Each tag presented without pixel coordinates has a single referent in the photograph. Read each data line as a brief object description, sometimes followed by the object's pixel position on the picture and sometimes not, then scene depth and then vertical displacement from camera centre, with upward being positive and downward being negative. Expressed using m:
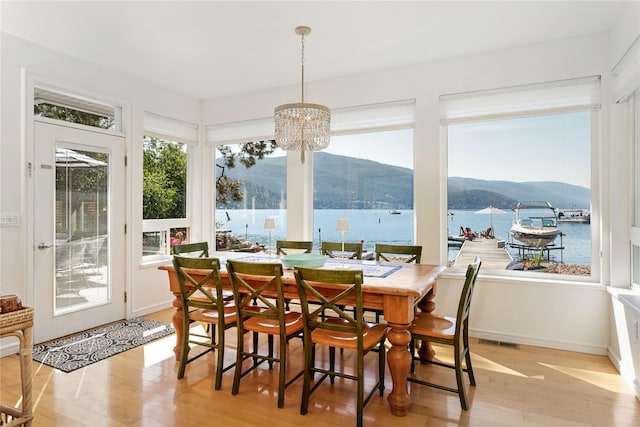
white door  3.50 -0.17
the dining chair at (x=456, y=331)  2.33 -0.78
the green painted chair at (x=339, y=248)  3.70 -0.36
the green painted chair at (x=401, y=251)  3.44 -0.35
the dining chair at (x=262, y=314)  2.39 -0.71
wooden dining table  2.27 -0.58
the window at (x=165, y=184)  4.58 +0.39
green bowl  2.93 -0.38
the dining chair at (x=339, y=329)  2.15 -0.73
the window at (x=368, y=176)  4.14 +0.44
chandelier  3.15 +0.78
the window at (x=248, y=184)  4.89 +0.41
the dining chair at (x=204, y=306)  2.61 -0.69
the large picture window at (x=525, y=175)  3.43 +0.38
